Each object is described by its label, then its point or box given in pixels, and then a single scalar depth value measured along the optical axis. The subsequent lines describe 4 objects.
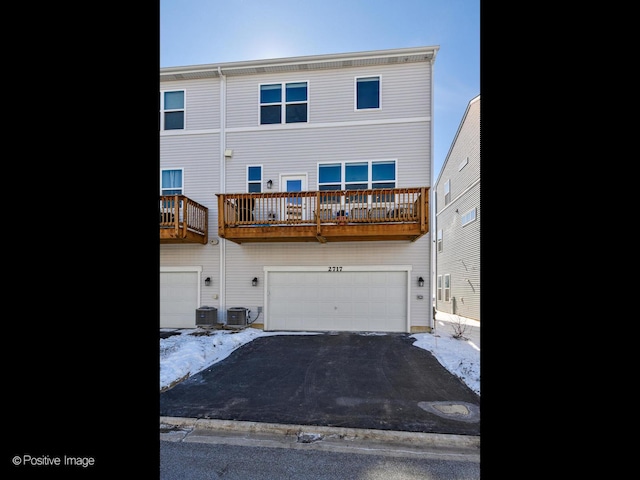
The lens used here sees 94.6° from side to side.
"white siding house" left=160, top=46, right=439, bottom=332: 7.84
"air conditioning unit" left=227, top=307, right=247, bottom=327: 8.06
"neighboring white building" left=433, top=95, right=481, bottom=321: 11.55
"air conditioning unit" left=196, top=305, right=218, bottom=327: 8.18
